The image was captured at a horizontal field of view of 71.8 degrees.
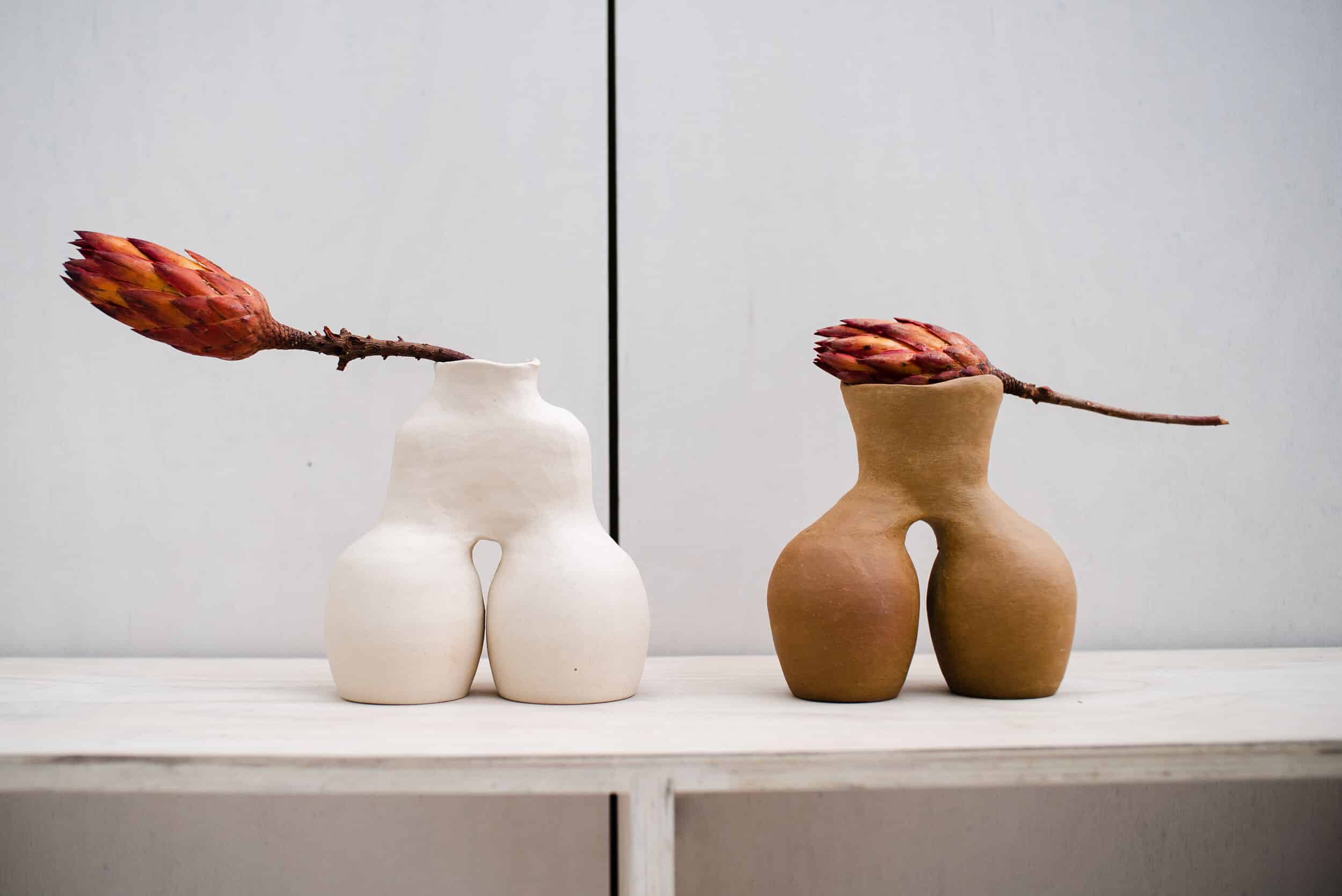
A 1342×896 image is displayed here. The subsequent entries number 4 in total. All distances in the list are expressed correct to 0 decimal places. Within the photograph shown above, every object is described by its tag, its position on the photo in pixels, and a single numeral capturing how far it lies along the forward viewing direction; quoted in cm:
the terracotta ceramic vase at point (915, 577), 57
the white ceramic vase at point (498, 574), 58
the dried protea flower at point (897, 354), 60
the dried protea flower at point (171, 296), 53
